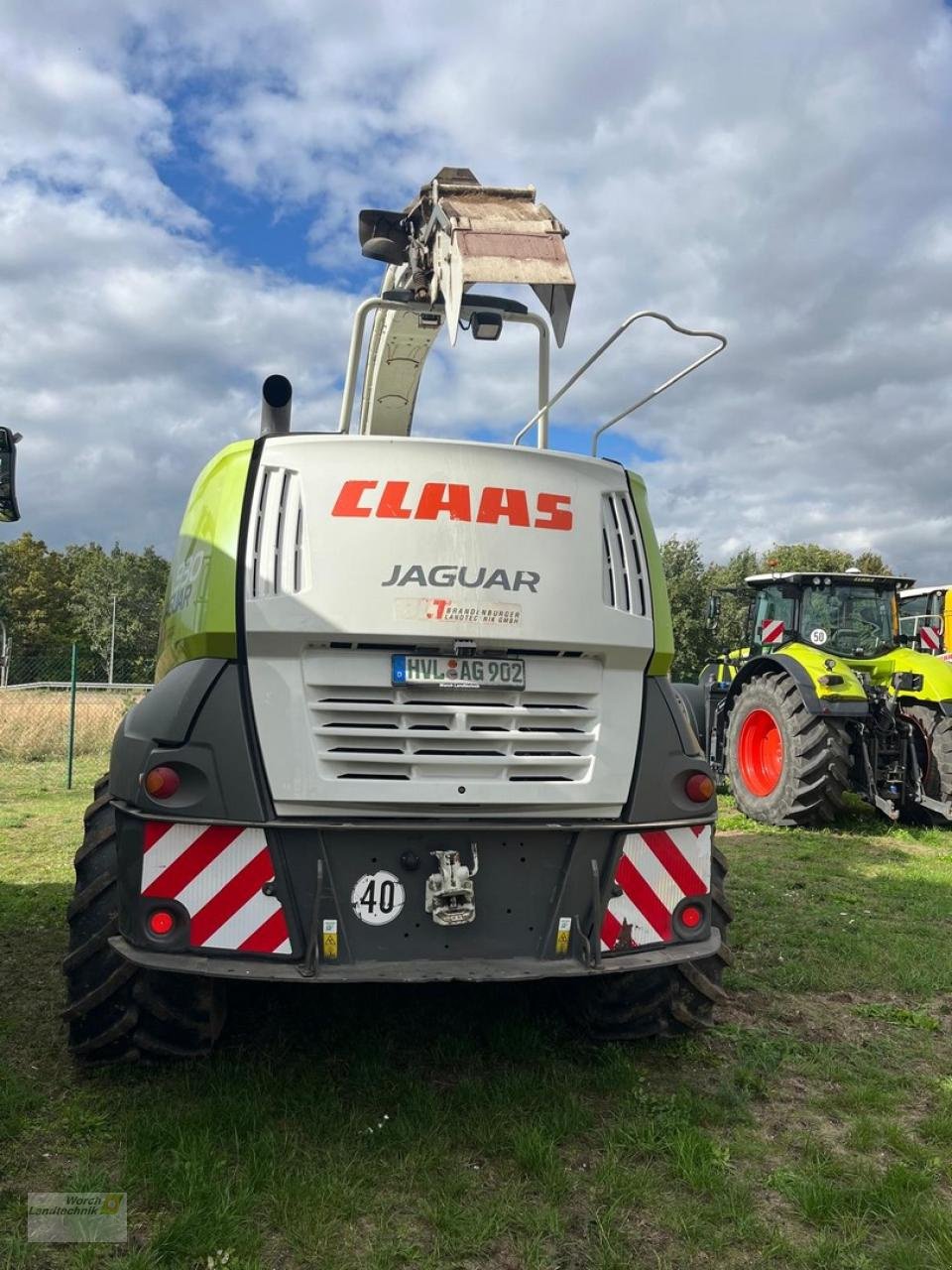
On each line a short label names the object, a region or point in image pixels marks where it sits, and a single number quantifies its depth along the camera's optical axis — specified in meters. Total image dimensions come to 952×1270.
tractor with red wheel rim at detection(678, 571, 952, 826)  8.98
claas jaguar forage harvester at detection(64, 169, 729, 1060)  3.13
